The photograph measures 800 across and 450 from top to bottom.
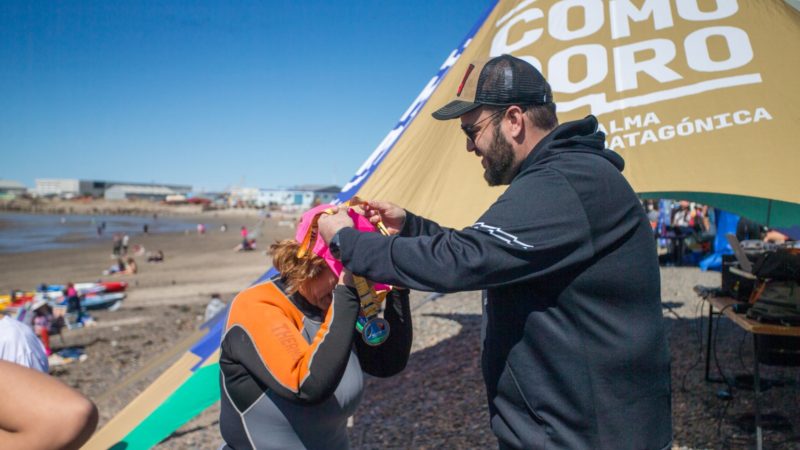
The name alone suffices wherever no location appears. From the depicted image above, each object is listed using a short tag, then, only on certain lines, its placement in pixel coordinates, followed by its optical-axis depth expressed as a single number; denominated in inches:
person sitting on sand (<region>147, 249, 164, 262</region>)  1141.7
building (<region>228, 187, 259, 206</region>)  5729.3
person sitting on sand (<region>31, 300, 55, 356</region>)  394.9
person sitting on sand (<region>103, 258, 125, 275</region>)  955.5
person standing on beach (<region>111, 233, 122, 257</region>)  1209.9
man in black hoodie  63.3
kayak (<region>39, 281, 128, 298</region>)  676.1
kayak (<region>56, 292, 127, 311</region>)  616.7
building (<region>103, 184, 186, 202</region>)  5832.7
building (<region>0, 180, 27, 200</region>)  6314.5
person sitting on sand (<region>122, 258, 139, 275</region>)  940.0
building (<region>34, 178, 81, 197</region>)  6789.9
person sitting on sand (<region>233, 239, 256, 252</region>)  1394.2
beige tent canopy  139.5
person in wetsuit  79.9
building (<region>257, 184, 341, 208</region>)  5500.0
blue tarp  558.3
